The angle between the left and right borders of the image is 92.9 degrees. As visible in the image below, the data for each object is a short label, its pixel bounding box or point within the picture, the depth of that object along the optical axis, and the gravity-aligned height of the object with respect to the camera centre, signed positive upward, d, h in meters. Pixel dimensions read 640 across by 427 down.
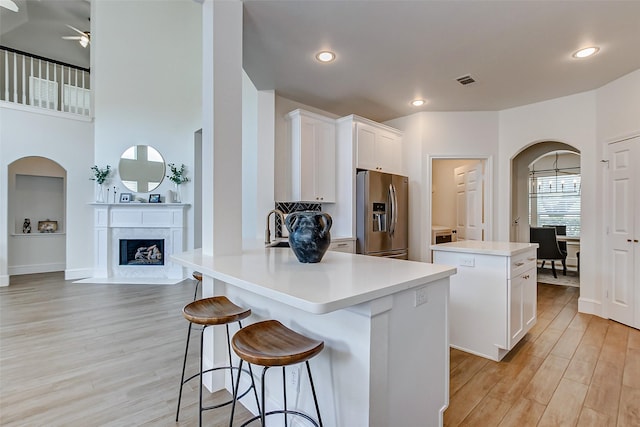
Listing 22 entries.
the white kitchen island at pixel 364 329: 1.17 -0.53
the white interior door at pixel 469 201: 4.67 +0.17
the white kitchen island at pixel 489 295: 2.40 -0.69
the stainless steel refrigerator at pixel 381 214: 3.87 -0.03
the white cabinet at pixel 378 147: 4.05 +0.92
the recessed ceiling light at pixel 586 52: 2.75 +1.48
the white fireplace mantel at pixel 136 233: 5.46 -0.40
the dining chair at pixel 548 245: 5.50 -0.60
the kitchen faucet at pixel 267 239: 2.58 -0.23
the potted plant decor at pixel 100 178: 5.44 +0.60
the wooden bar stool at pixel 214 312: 1.59 -0.56
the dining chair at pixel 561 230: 6.80 -0.40
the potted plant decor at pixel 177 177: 5.66 +0.64
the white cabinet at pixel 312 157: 3.77 +0.70
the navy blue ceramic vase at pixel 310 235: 1.63 -0.13
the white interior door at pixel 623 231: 3.25 -0.20
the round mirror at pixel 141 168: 5.63 +0.80
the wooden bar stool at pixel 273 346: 1.15 -0.55
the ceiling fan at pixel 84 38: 5.94 +3.41
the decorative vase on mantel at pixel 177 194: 5.76 +0.32
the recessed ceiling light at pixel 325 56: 2.83 +1.48
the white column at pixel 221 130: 1.98 +0.54
